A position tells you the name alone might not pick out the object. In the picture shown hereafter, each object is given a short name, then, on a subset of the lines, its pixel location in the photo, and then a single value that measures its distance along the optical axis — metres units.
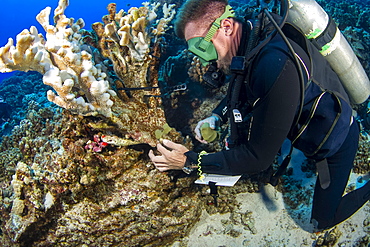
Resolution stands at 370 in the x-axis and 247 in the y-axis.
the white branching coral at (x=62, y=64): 0.71
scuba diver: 0.66
